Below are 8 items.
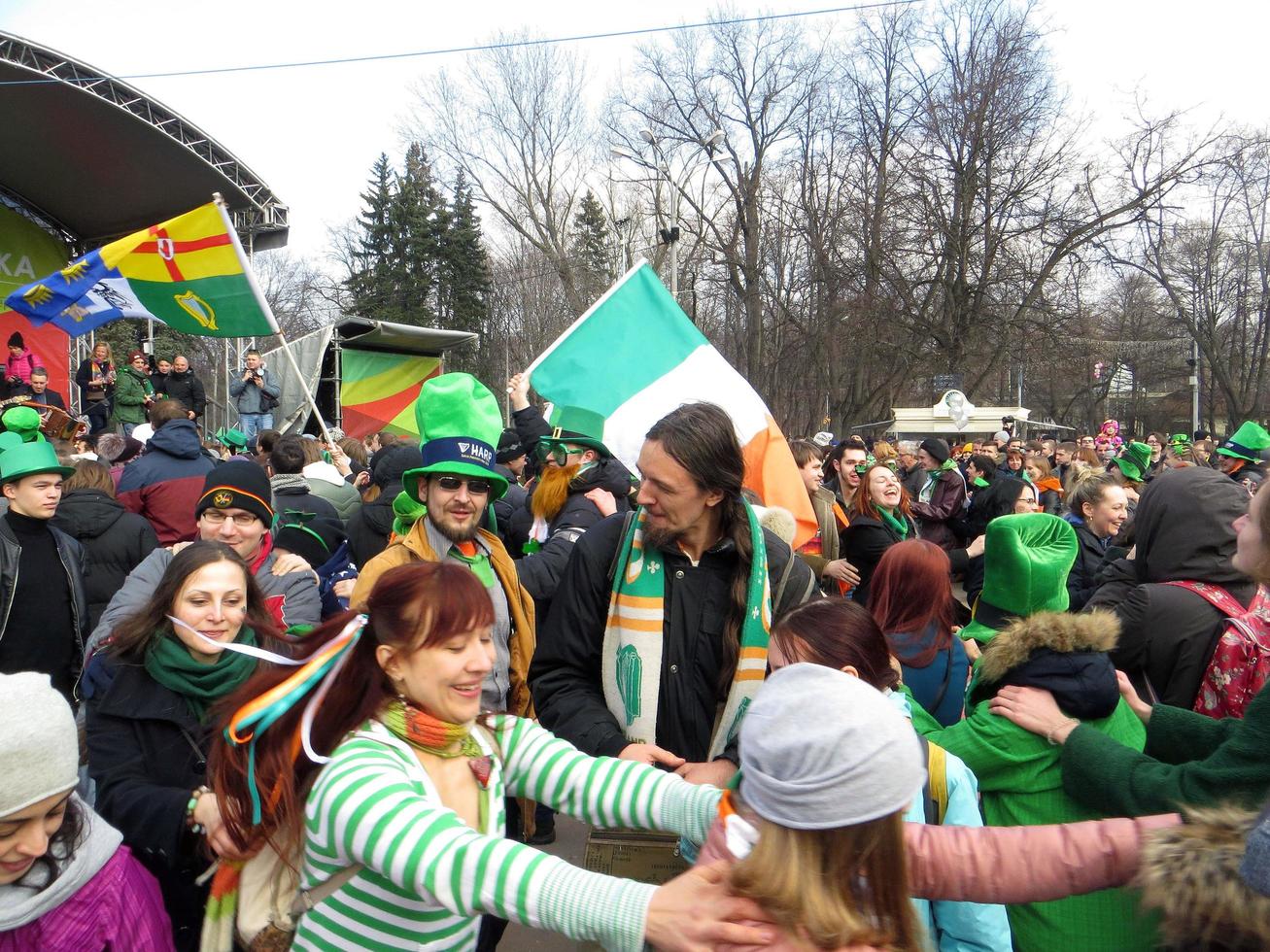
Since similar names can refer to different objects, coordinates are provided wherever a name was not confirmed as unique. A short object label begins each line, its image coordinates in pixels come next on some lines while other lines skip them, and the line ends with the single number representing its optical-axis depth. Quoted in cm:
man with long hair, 247
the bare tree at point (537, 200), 3522
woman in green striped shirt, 160
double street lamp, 1802
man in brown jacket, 318
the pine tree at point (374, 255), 3844
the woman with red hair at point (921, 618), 320
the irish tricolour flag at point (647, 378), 429
